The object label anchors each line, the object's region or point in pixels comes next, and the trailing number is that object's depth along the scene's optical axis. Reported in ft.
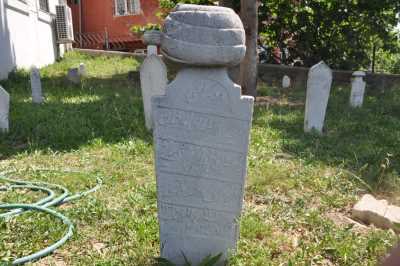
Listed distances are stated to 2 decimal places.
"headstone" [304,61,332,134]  20.35
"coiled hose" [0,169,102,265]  9.62
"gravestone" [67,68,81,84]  35.96
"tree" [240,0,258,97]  28.60
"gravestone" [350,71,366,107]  28.28
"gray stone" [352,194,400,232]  11.23
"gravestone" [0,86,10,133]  19.49
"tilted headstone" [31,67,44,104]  26.35
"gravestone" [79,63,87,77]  40.16
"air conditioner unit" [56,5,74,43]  52.70
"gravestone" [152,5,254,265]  7.63
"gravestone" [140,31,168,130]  20.13
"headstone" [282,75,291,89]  41.37
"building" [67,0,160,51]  65.46
